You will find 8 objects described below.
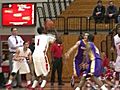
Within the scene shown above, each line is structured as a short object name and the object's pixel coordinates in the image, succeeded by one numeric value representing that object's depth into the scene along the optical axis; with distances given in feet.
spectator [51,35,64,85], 76.61
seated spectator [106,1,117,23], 85.81
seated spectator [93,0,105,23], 86.94
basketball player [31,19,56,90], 56.18
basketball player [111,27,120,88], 57.52
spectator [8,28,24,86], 68.23
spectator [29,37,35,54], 78.49
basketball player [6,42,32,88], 64.85
